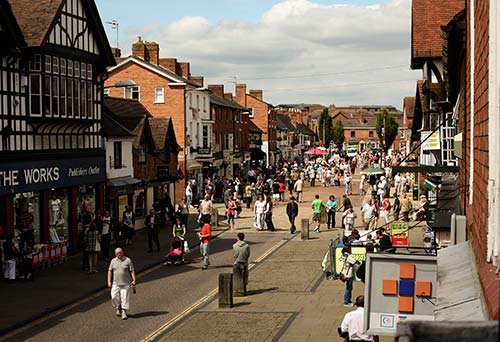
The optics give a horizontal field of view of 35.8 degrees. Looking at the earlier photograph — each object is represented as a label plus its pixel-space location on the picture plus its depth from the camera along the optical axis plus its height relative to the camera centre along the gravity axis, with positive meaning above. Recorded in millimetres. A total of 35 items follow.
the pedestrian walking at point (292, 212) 32469 -3180
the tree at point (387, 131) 123688 +832
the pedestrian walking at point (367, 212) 30078 -2947
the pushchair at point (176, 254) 24000 -3660
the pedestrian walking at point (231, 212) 33812 -3312
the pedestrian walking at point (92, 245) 22297 -3128
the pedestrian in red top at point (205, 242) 22875 -3168
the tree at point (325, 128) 135625 +1486
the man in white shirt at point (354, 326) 10977 -2709
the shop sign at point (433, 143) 23362 -217
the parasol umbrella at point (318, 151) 75538 -1449
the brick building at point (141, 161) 31016 -1092
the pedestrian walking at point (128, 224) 28984 -3292
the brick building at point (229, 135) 61812 +135
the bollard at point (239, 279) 18891 -3491
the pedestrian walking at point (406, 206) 31844 -2946
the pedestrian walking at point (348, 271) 16875 -2964
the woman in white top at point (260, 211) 33438 -3249
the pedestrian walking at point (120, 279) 16047 -2966
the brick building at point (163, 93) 51594 +3001
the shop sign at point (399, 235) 23312 -3026
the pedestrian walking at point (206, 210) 31277 -3003
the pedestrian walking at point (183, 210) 31395 -3055
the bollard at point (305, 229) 30000 -3635
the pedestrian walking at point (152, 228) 27438 -3256
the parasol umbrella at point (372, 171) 45969 -2085
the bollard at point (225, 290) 17016 -3443
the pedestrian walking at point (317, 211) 32594 -3161
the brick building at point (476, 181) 4809 -399
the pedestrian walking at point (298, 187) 44812 -2938
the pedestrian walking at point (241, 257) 18938 -2983
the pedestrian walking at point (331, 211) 33000 -3235
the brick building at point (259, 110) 86000 +3065
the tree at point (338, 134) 144912 +424
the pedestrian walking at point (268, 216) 33625 -3457
